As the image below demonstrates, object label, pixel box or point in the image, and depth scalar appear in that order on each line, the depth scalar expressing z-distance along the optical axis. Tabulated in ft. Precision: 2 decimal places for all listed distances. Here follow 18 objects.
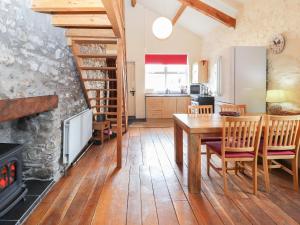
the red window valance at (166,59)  28.30
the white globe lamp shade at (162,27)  15.01
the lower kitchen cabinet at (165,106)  27.37
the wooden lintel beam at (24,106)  5.95
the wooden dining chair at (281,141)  8.77
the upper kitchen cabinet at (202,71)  25.03
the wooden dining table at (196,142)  9.08
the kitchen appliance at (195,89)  26.58
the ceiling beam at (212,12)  18.95
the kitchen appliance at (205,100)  20.98
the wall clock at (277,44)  13.19
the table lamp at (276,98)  12.60
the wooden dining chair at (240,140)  8.52
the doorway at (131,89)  28.48
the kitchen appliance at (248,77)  14.47
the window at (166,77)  29.17
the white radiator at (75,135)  11.14
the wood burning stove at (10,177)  6.95
